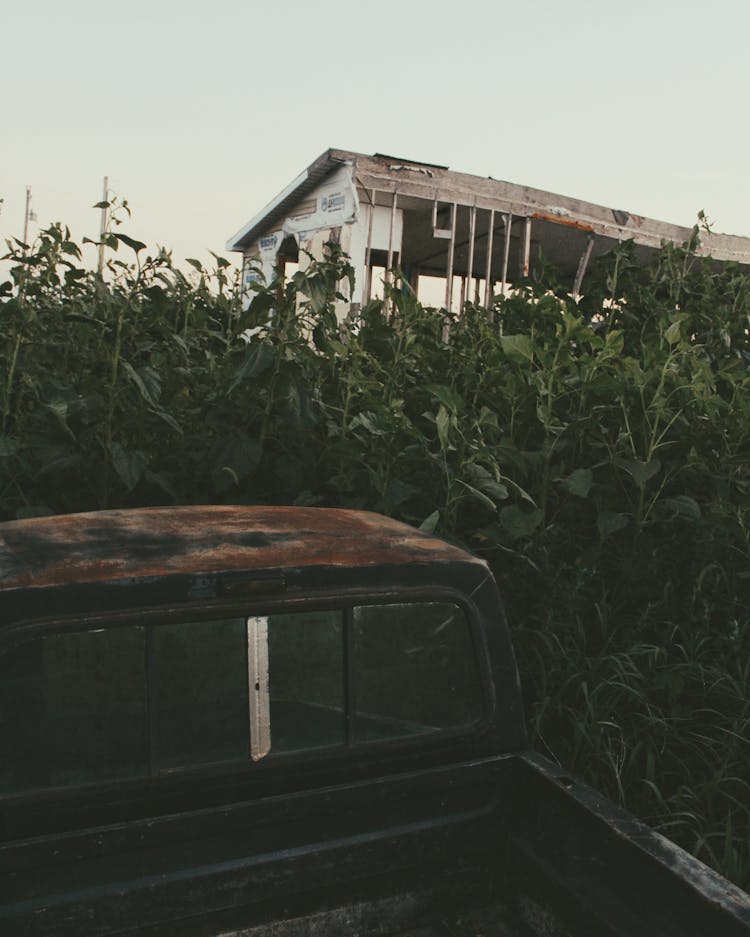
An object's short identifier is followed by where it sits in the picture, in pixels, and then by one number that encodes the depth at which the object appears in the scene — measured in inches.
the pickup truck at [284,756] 72.8
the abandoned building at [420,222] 368.5
